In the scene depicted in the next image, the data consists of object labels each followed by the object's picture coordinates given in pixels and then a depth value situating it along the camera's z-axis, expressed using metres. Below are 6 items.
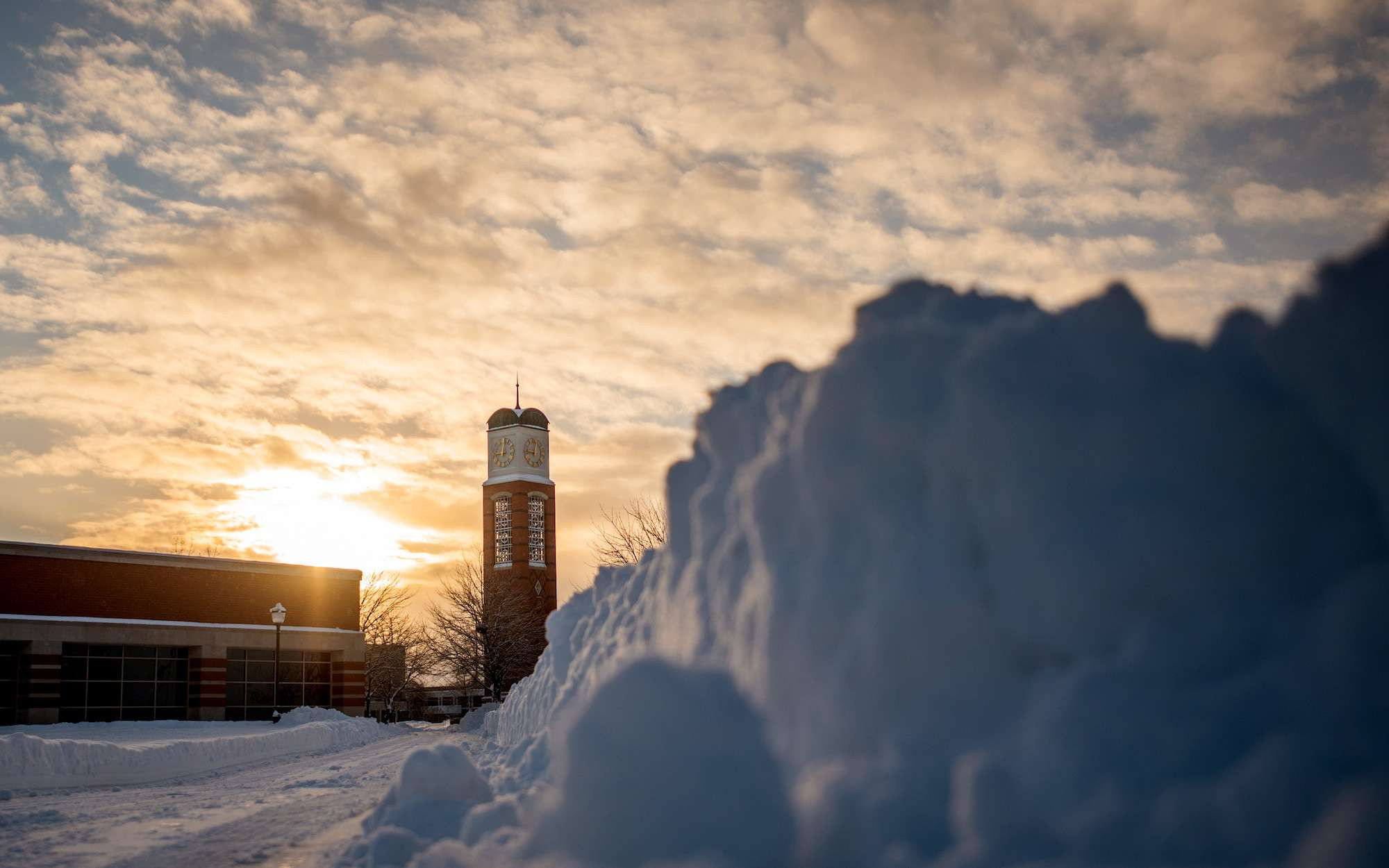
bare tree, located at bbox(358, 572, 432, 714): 65.56
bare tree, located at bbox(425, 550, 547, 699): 57.41
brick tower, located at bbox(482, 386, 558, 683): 80.25
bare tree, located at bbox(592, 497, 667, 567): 41.91
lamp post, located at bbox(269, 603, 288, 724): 34.56
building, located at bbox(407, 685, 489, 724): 73.25
